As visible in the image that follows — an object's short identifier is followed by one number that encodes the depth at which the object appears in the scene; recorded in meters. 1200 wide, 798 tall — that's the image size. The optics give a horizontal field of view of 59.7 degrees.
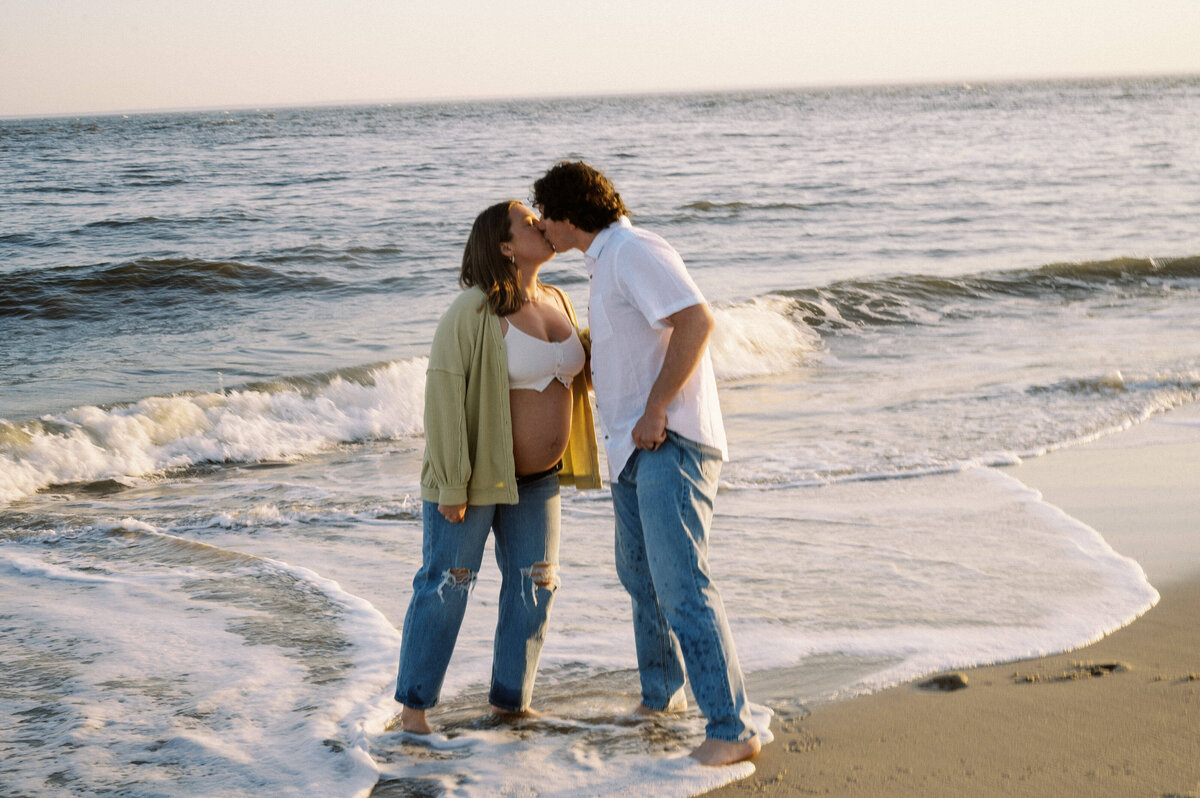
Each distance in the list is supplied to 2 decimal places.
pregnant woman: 3.31
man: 3.08
